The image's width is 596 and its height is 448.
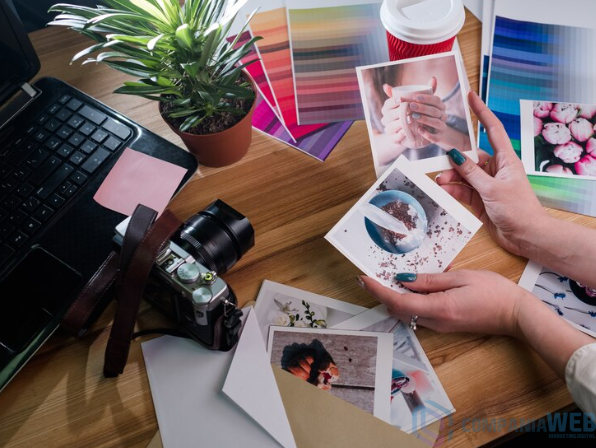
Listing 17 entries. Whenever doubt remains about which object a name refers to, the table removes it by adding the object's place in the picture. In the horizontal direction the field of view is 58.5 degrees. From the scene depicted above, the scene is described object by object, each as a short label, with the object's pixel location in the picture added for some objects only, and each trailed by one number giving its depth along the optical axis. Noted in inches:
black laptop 30.7
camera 26.7
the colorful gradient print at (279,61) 38.0
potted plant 28.6
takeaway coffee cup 35.4
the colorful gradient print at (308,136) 36.8
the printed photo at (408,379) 28.3
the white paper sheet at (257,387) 27.9
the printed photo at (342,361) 29.1
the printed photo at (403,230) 31.8
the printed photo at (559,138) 35.4
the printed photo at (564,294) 30.7
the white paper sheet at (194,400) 27.9
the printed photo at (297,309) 31.2
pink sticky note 34.0
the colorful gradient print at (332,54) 38.3
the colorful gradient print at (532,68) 38.0
